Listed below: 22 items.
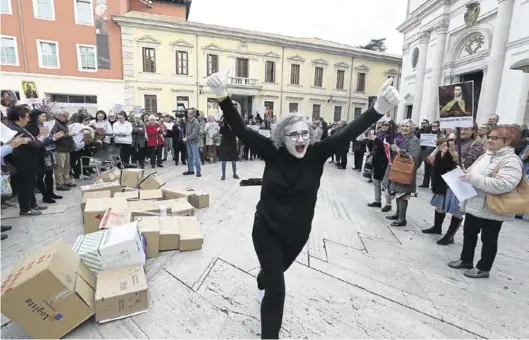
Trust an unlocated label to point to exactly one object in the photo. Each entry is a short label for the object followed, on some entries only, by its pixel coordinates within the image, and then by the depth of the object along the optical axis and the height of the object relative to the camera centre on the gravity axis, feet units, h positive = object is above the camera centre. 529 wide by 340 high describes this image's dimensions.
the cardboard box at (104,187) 15.44 -3.95
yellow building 73.26 +15.56
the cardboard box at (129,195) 14.53 -4.07
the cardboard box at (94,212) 11.92 -4.06
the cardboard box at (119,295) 7.43 -4.72
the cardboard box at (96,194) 14.49 -4.09
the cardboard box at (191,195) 16.22 -4.48
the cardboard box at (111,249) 8.57 -4.10
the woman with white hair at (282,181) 6.38 -1.33
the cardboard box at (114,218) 10.91 -4.07
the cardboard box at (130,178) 17.69 -3.83
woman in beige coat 8.94 -1.84
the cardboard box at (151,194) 15.13 -4.15
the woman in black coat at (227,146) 22.93 -2.17
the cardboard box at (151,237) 10.82 -4.55
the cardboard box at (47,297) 6.58 -4.37
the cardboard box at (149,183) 17.64 -4.09
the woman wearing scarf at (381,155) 16.63 -1.89
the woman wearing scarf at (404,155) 14.78 -1.52
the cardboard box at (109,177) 17.49 -3.80
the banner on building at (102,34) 66.90 +19.05
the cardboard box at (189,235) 11.48 -4.79
